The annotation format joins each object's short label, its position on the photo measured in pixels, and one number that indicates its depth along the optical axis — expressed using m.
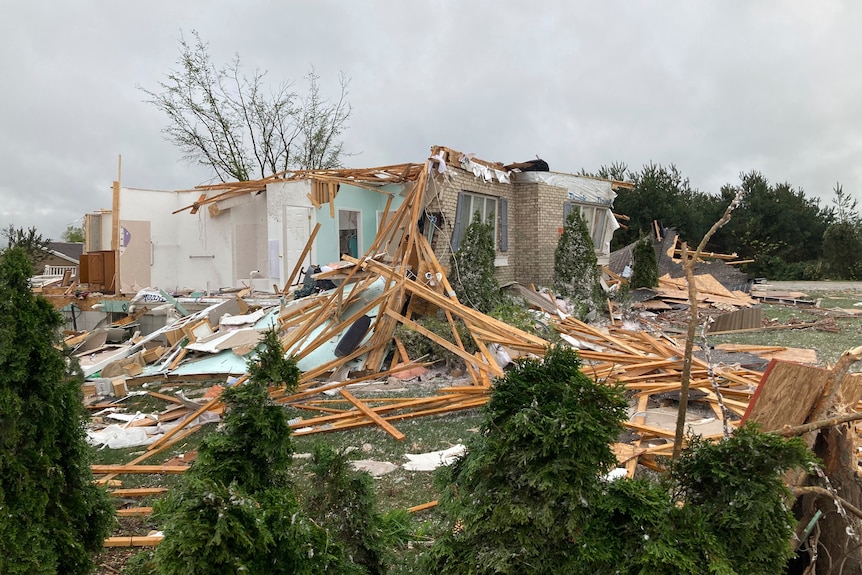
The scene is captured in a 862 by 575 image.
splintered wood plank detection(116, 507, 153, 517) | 4.39
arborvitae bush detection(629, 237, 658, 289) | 18.77
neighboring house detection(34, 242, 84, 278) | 25.66
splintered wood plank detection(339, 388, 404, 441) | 6.18
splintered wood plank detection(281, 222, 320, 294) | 12.55
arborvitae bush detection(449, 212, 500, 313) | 11.19
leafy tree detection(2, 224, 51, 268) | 30.00
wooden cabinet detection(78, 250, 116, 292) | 15.52
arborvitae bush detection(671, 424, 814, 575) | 1.94
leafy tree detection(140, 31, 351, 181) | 29.19
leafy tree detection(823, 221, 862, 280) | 32.31
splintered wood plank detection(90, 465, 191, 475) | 5.43
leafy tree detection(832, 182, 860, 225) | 37.18
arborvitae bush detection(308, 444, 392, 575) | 2.60
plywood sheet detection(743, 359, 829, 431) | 2.85
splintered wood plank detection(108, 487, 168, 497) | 4.89
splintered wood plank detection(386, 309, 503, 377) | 7.61
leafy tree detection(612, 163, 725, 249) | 35.34
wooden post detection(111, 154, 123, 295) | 15.35
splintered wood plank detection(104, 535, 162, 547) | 3.74
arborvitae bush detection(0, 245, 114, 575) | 2.69
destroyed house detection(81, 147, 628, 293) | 13.35
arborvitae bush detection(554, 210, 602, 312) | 14.21
